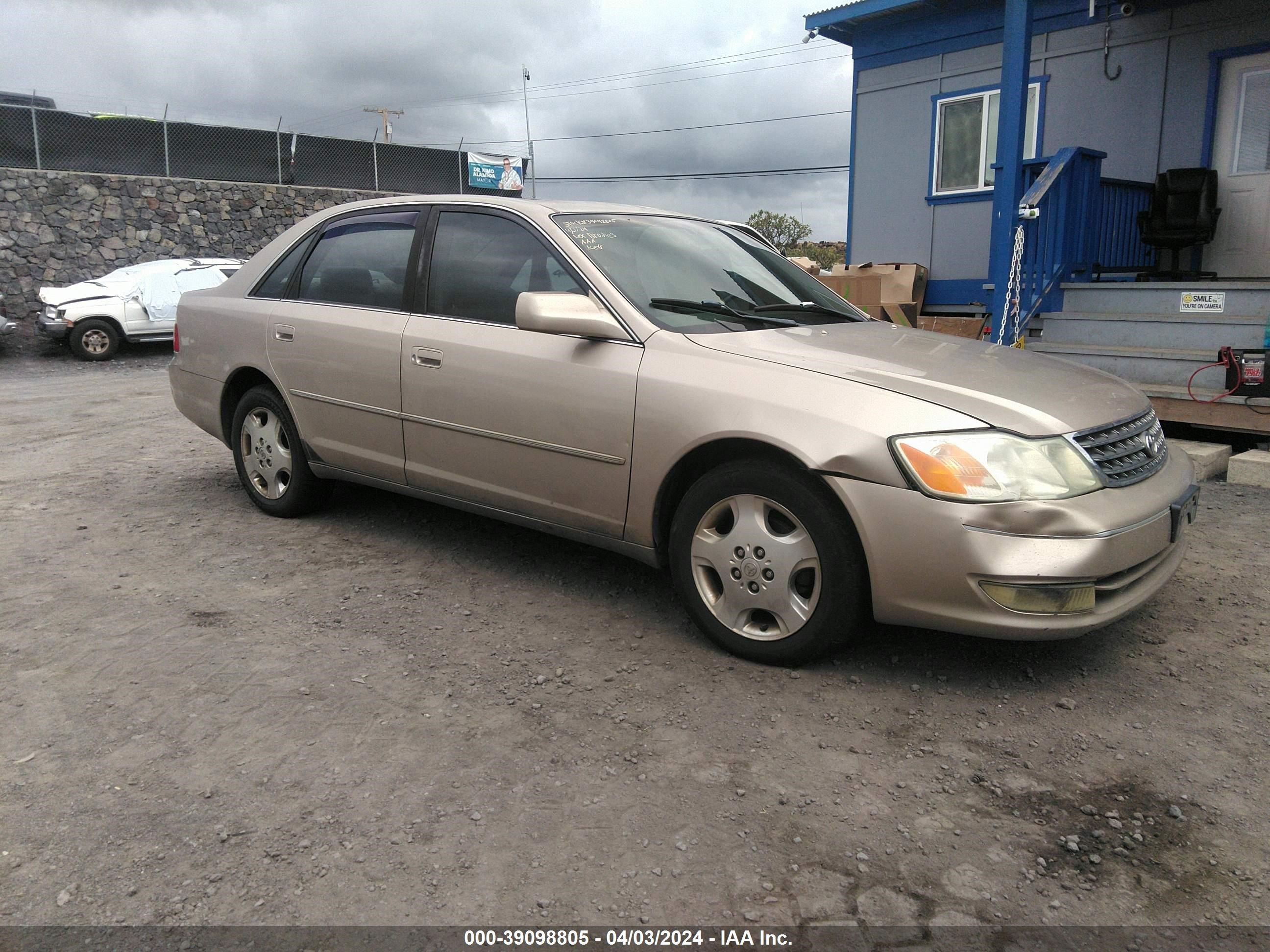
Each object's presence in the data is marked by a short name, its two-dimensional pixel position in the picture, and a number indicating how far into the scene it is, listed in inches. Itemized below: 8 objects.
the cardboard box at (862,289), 418.9
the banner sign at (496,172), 1120.2
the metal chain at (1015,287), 319.9
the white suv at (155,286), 641.6
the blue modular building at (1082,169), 300.8
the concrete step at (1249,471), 234.2
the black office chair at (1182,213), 344.8
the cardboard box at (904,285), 428.8
